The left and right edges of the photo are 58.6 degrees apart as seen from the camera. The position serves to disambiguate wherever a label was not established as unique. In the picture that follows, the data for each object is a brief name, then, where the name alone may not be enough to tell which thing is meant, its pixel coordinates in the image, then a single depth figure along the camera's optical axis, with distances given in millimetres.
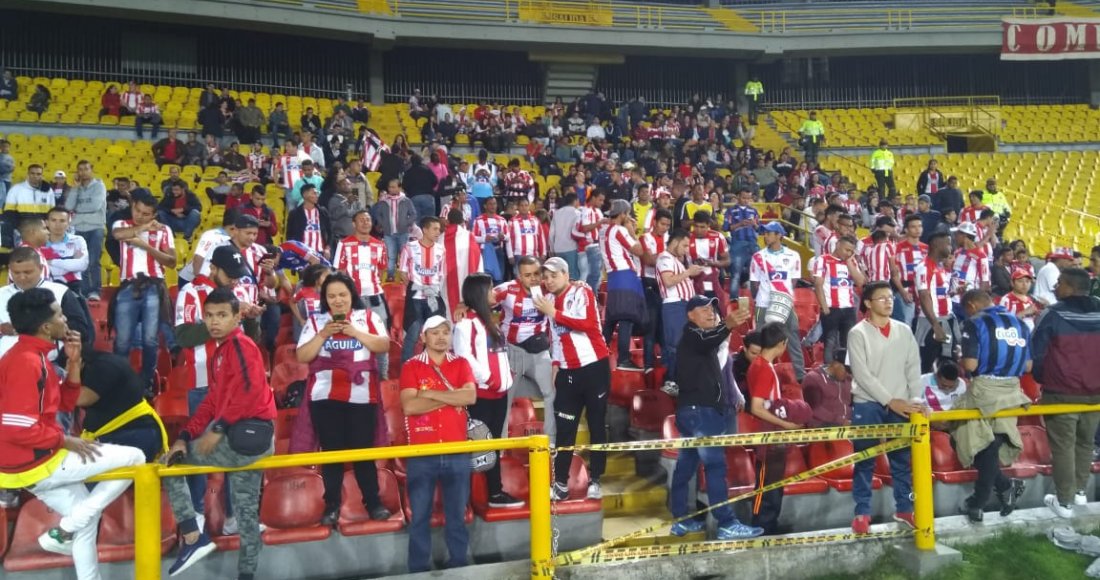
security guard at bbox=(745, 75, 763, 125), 26969
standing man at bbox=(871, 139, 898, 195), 20656
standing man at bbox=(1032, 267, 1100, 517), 7035
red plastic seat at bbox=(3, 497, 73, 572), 5219
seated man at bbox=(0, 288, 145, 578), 4898
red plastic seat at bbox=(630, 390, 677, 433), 8492
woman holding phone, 6078
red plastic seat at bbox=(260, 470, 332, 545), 5695
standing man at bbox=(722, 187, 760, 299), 12562
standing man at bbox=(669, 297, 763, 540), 6461
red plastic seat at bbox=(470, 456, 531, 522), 6051
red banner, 27500
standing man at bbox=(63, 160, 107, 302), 10383
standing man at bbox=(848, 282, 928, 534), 6559
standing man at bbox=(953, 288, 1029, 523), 6777
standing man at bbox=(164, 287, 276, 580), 5164
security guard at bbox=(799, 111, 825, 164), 23114
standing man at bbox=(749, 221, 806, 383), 10398
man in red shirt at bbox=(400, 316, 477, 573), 5621
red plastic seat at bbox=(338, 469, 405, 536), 5816
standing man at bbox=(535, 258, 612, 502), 7031
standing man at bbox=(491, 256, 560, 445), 7598
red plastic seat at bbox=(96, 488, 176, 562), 5062
